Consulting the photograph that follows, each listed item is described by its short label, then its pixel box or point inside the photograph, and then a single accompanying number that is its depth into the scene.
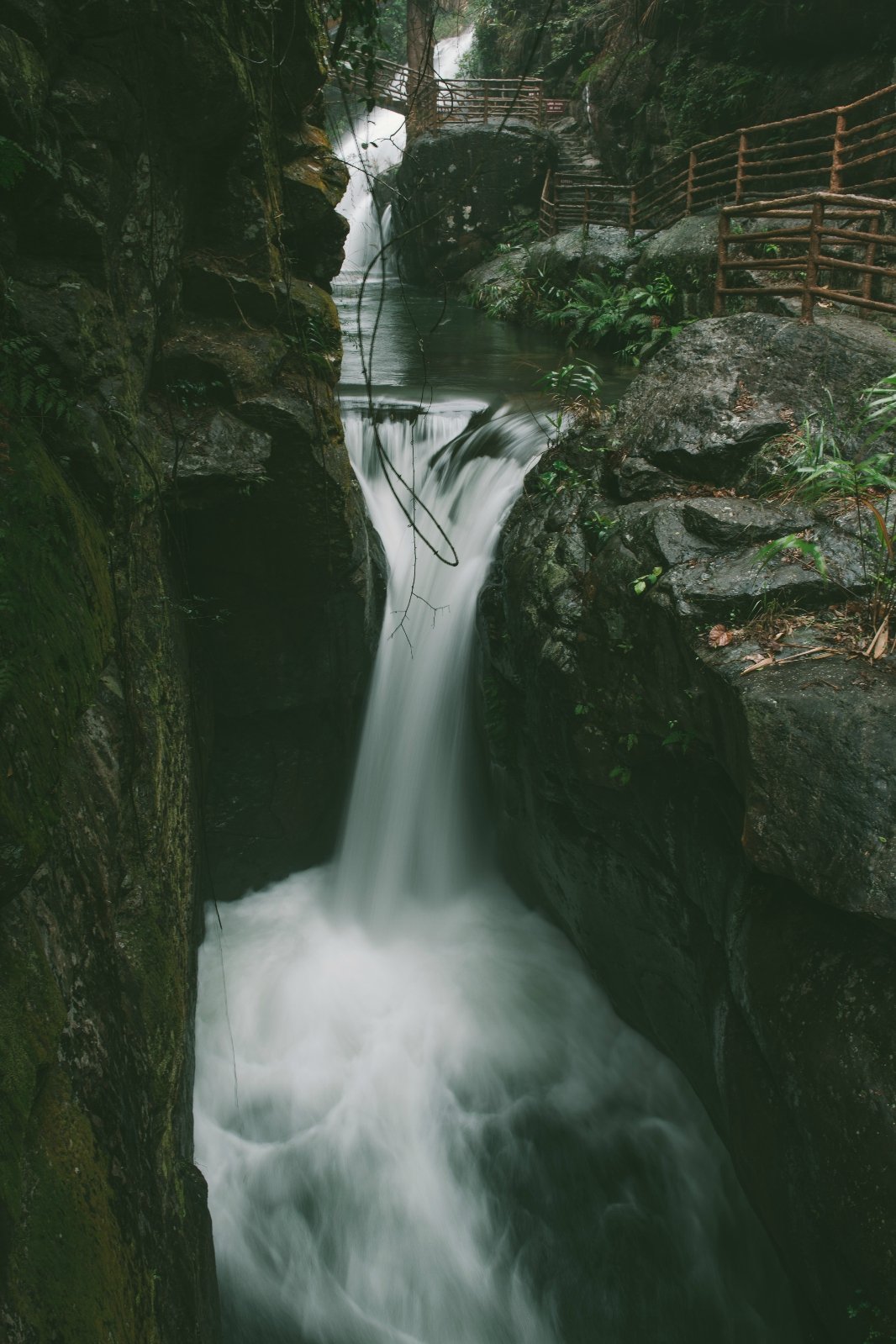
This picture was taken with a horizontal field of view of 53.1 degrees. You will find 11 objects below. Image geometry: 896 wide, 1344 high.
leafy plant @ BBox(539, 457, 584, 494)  6.06
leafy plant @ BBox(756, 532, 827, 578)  4.20
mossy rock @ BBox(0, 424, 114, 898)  2.38
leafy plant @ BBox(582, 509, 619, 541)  5.22
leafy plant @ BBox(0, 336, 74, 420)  3.02
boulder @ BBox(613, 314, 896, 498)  5.27
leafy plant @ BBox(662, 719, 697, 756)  4.52
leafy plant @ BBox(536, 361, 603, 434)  6.66
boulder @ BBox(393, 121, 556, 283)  19.80
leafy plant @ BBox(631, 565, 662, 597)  4.72
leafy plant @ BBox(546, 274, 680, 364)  12.22
